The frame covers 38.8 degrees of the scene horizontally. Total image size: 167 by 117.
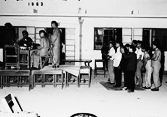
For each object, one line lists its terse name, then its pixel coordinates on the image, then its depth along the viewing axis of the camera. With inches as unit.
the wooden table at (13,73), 301.1
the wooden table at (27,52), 310.3
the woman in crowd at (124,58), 290.3
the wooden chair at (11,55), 309.4
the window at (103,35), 474.9
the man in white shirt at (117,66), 307.8
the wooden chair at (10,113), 133.0
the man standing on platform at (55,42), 319.9
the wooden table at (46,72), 307.4
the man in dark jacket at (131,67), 284.4
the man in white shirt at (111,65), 330.6
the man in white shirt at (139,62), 322.7
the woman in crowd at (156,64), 295.6
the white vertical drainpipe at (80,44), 473.1
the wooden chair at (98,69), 424.2
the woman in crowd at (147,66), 305.7
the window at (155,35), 468.8
